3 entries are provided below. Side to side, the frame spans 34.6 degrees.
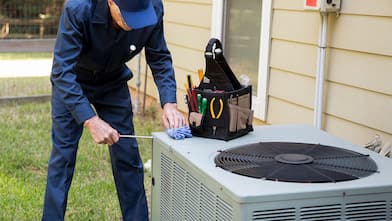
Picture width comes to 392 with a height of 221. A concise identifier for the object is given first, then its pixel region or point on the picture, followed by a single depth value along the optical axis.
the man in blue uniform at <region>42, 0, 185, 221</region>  2.59
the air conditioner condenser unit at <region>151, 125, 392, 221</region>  1.88
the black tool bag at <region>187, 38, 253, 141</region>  2.47
